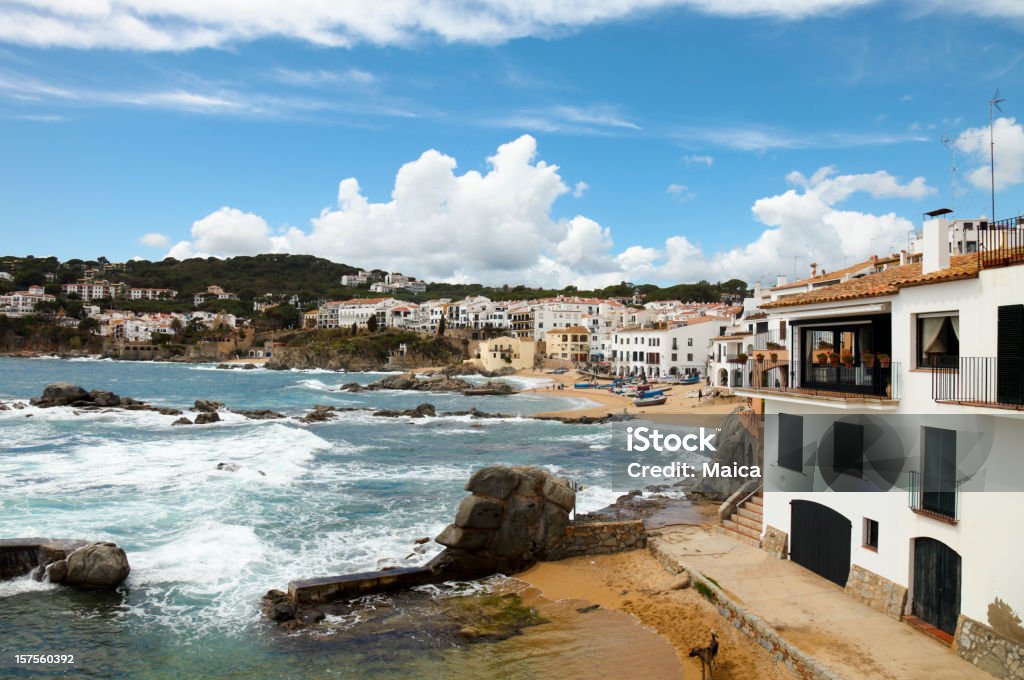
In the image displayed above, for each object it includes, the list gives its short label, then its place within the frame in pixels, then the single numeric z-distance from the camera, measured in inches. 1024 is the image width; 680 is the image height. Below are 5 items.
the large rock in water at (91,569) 570.3
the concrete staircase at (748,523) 642.2
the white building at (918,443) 365.1
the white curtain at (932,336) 427.5
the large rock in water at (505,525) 616.4
